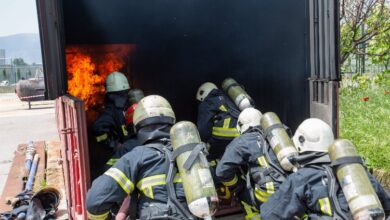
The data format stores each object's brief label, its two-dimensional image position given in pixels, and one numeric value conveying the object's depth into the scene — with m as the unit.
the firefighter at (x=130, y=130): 3.85
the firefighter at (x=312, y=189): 2.74
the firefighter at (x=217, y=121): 4.96
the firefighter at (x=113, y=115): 4.54
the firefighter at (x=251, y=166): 3.57
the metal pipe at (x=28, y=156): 7.25
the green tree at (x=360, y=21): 8.69
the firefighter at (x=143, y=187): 2.68
